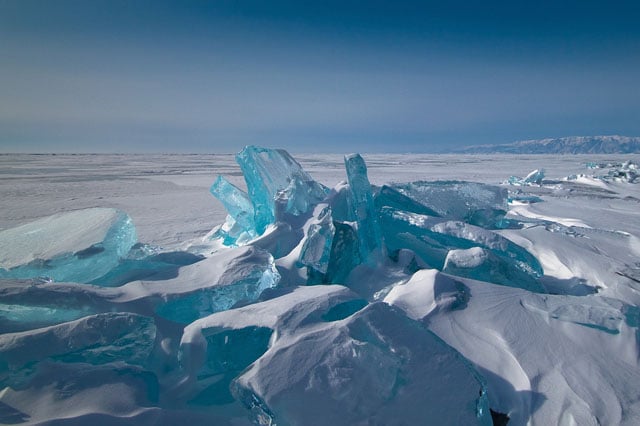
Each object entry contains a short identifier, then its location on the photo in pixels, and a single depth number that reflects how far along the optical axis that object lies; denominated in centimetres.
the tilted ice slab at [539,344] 158
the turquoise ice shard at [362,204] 291
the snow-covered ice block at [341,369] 134
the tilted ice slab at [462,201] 435
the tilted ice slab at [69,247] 255
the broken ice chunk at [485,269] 253
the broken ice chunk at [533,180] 1179
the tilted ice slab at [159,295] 196
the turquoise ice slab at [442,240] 300
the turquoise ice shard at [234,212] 427
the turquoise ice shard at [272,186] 412
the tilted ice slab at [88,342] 156
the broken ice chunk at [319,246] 253
